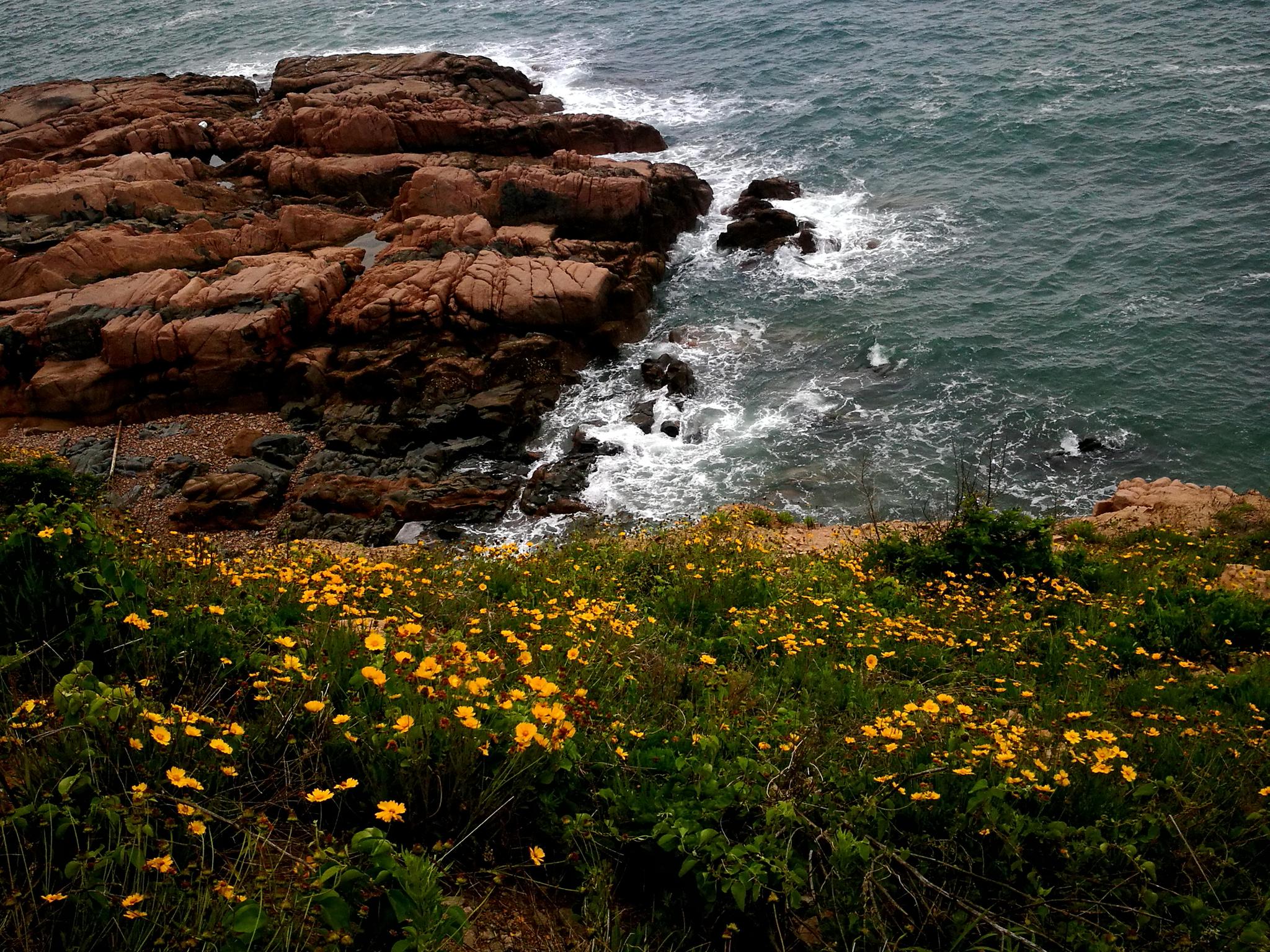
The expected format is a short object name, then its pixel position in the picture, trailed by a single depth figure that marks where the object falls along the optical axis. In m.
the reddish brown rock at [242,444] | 18.89
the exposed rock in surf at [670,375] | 20.20
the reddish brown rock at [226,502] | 16.83
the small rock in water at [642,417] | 19.38
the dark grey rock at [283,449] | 18.44
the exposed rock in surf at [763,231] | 25.25
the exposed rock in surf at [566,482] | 17.08
